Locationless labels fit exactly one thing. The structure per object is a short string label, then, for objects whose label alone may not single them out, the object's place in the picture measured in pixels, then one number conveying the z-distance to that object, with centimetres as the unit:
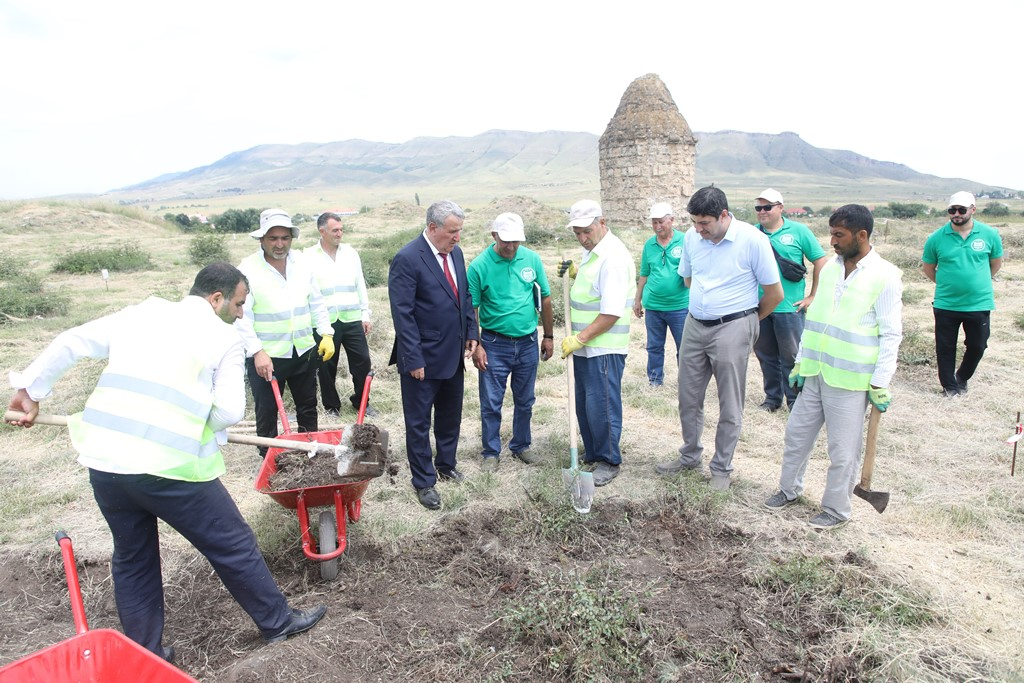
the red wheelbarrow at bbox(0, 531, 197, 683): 208
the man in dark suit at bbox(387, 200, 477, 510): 413
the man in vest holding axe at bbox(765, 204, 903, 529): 358
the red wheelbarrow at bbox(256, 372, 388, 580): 330
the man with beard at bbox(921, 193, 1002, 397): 601
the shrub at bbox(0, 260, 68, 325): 1076
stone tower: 1891
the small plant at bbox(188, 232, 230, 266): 1796
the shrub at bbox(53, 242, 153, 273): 1642
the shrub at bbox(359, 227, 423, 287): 1419
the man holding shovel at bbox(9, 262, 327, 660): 254
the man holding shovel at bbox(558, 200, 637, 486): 426
